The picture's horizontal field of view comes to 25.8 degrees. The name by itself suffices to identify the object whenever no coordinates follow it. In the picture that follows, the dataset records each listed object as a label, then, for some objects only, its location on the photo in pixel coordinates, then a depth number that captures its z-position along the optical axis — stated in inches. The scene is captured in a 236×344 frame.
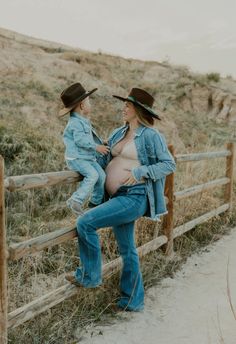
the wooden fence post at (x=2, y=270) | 136.4
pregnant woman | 163.8
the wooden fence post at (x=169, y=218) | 239.1
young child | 158.1
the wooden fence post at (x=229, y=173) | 324.2
